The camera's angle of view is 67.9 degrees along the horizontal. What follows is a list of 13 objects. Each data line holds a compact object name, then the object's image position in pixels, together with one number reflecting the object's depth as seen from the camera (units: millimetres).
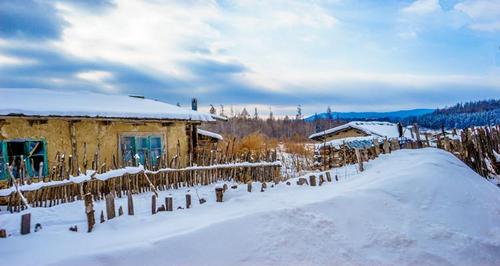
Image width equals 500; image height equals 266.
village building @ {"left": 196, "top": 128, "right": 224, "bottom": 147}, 16539
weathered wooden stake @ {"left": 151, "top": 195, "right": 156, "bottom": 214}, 5501
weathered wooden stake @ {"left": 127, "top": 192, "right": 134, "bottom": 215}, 5550
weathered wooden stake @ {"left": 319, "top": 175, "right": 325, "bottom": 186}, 7427
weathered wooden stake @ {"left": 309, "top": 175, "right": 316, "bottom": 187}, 6977
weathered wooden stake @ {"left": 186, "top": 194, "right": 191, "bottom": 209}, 5846
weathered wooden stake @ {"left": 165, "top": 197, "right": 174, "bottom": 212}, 5480
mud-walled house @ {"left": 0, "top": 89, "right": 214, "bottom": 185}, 10055
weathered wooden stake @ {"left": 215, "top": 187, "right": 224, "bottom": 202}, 5911
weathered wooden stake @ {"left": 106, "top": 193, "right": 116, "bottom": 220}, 5262
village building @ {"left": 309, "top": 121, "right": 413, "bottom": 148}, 24703
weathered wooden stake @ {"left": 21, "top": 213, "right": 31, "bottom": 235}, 4621
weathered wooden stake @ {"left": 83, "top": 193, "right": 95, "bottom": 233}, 4914
